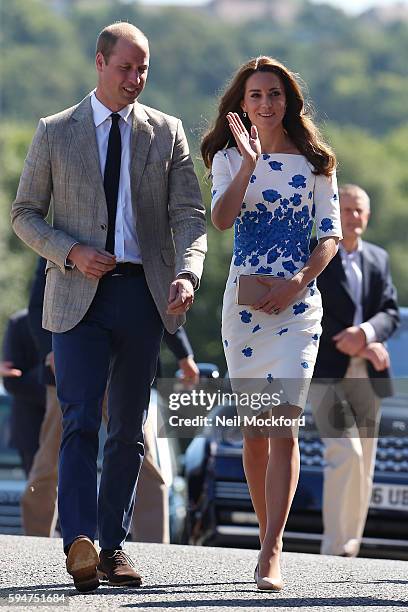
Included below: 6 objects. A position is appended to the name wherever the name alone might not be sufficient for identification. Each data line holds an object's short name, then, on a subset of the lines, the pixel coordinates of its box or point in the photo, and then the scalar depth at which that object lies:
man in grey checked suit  12.71
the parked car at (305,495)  21.12
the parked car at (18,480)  22.23
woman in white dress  13.23
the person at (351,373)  19.47
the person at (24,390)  22.62
